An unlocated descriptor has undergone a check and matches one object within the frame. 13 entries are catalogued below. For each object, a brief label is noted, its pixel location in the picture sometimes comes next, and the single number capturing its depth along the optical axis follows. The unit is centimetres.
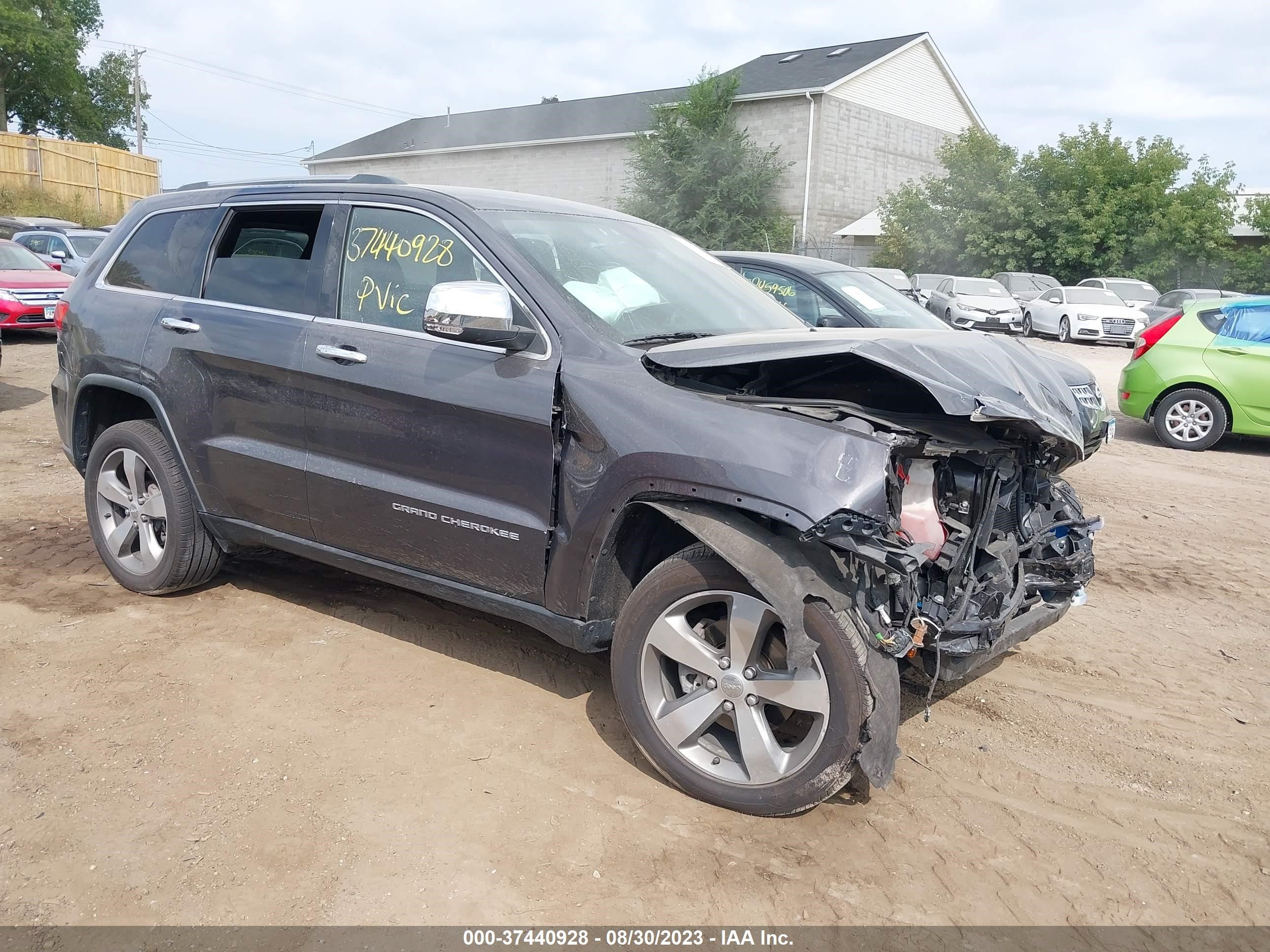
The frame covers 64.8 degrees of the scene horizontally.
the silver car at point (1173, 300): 2328
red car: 1463
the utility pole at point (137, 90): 4991
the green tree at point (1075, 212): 3070
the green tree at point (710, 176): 3431
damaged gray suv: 304
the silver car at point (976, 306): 2214
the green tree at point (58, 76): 4488
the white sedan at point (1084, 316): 2298
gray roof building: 3478
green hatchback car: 966
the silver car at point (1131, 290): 2688
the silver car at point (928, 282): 2494
